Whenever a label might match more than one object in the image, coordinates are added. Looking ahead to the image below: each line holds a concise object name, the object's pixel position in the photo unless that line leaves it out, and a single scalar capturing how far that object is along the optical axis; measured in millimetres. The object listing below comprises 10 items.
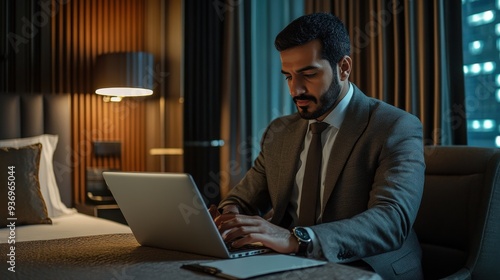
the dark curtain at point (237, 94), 3924
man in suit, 1299
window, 2416
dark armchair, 1576
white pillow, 3014
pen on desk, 1025
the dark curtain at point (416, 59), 2520
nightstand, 3256
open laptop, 1162
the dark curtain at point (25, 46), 3432
